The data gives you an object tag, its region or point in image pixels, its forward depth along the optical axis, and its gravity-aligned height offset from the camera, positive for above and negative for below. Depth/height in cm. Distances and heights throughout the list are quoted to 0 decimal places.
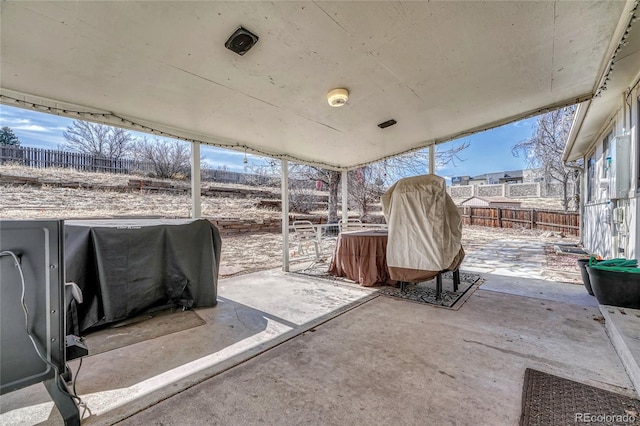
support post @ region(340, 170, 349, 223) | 652 +37
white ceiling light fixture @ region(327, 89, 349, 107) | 301 +128
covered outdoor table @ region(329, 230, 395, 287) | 393 -69
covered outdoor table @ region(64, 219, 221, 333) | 253 -57
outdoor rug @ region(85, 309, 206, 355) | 229 -112
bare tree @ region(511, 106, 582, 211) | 1182 +300
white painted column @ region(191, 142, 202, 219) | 389 +42
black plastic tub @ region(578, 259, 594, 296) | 309 -72
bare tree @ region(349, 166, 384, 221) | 1083 +91
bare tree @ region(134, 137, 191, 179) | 909 +180
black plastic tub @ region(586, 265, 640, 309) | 247 -70
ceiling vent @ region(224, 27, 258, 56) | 209 +135
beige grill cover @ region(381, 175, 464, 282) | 313 -21
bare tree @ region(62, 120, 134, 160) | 761 +206
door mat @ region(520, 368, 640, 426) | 137 -104
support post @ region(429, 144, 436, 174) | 483 +94
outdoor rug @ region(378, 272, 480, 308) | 322 -105
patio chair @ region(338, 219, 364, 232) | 617 -31
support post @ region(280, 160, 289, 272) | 497 -10
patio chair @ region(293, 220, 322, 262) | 545 -52
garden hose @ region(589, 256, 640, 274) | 253 -53
